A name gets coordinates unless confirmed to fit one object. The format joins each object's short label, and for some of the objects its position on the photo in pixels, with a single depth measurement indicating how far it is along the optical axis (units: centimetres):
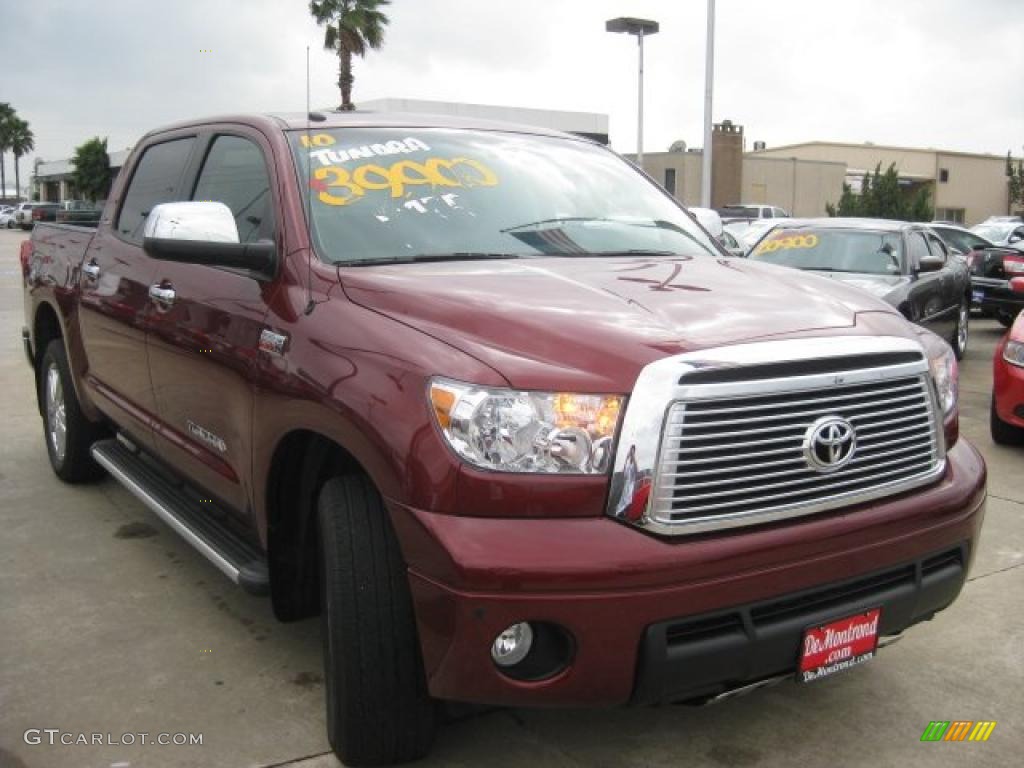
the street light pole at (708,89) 2091
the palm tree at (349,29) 3275
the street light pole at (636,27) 2820
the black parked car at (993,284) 1269
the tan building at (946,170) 6072
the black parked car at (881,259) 934
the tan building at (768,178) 5456
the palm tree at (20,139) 10312
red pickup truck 236
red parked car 642
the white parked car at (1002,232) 1864
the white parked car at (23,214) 5206
